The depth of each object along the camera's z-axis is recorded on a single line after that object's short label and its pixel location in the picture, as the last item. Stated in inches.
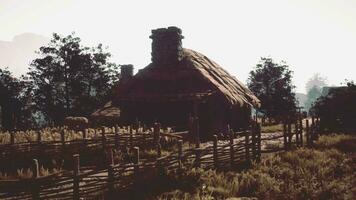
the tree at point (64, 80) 1624.0
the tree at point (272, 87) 1815.9
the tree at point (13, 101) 1654.9
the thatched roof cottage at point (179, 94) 898.1
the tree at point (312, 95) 6269.7
